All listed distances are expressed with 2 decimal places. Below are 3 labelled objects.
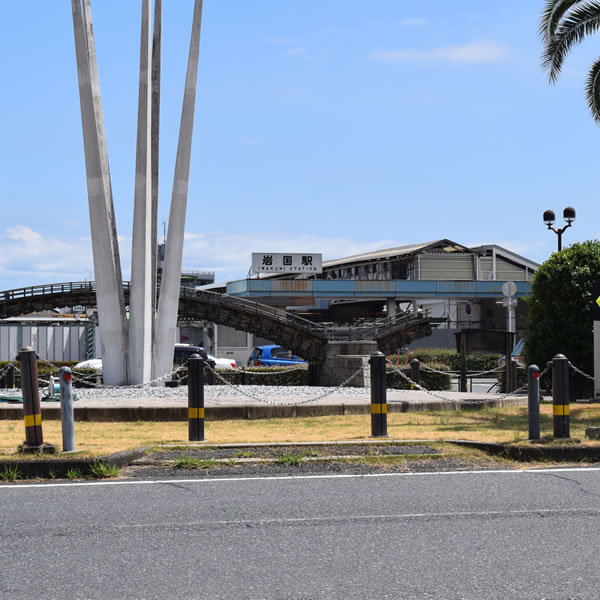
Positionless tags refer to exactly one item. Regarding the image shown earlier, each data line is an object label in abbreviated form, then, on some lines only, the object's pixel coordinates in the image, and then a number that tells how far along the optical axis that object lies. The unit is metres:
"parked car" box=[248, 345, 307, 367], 41.50
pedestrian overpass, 47.75
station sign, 70.31
